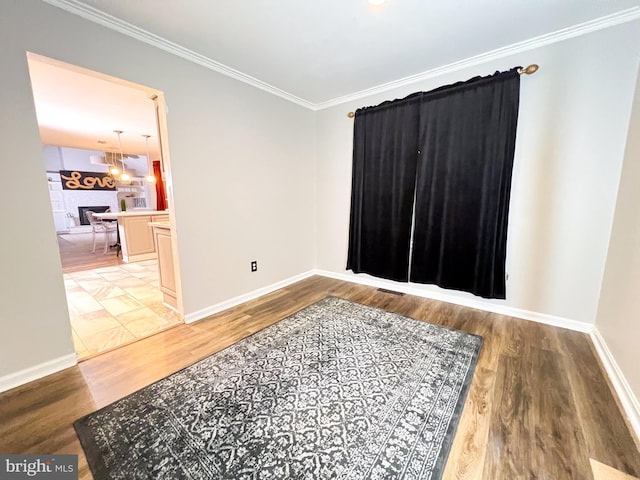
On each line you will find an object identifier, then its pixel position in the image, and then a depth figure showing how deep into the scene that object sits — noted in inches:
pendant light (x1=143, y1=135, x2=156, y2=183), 216.3
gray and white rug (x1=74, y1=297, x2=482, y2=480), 44.3
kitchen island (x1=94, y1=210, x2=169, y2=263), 192.5
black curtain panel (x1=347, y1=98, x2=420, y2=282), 114.5
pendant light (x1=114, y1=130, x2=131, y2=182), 231.5
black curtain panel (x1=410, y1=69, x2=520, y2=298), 91.8
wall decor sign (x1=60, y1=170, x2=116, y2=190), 322.3
